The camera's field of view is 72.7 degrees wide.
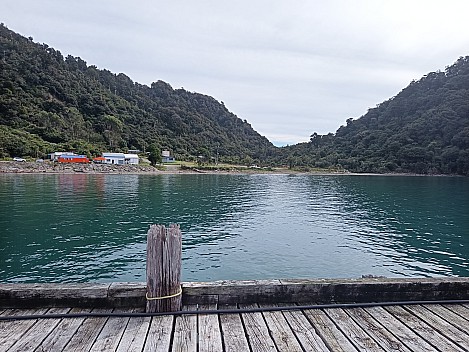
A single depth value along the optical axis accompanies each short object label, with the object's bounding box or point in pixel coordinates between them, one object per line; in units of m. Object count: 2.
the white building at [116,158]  65.94
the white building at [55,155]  57.34
